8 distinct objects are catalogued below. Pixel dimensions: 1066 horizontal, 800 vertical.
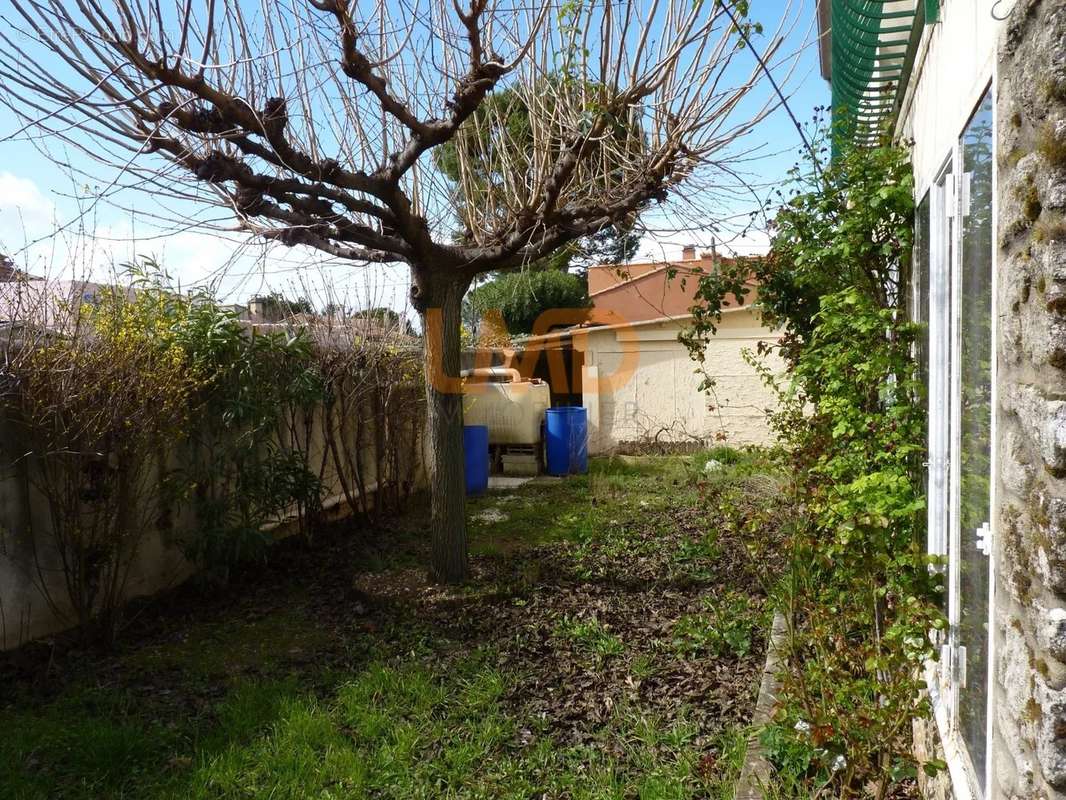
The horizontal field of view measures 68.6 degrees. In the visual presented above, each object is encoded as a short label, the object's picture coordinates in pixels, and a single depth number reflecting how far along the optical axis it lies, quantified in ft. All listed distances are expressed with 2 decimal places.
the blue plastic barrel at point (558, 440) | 37.24
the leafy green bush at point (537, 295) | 59.06
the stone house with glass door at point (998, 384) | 4.72
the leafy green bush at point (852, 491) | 9.30
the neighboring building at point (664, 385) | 42.45
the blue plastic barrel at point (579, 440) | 37.55
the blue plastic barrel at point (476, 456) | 32.73
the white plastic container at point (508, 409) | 37.77
